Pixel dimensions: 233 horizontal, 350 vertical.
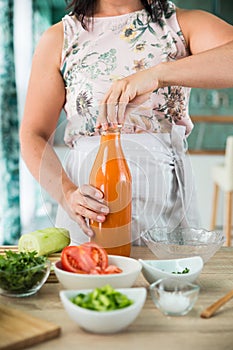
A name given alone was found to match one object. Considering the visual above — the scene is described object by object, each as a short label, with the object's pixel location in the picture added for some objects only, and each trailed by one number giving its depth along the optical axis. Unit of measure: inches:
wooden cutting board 39.2
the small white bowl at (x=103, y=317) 40.3
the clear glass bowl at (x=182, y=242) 59.3
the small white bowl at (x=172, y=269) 50.6
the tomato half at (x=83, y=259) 49.1
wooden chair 165.6
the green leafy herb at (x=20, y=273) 48.4
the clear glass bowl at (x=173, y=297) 45.1
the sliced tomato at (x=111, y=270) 49.0
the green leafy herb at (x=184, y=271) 53.1
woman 61.8
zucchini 59.1
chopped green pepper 41.1
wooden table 40.1
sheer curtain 146.5
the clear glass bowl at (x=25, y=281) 48.4
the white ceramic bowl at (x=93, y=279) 46.6
